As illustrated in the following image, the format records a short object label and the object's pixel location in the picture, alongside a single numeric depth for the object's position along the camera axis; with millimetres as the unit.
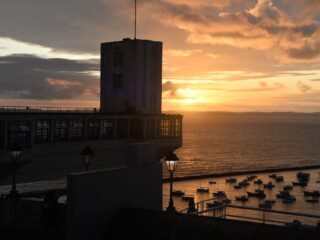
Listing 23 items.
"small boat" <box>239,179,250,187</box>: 120212
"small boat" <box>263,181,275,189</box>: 120750
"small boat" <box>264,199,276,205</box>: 102862
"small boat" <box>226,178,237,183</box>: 124312
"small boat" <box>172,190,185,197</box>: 101138
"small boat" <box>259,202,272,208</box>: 99375
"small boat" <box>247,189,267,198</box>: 110056
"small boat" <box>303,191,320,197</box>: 111250
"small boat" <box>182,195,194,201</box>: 97250
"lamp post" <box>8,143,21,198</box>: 22766
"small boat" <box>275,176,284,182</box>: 132250
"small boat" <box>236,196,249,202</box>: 106794
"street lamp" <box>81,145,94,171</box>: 22125
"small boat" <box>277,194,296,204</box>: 105750
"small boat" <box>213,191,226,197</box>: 104250
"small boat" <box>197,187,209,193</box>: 107312
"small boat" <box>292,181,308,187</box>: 125656
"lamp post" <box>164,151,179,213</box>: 18127
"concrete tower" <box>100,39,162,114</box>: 80688
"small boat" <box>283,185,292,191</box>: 115375
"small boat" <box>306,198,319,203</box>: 106625
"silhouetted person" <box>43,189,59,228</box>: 17319
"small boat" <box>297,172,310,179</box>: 130862
